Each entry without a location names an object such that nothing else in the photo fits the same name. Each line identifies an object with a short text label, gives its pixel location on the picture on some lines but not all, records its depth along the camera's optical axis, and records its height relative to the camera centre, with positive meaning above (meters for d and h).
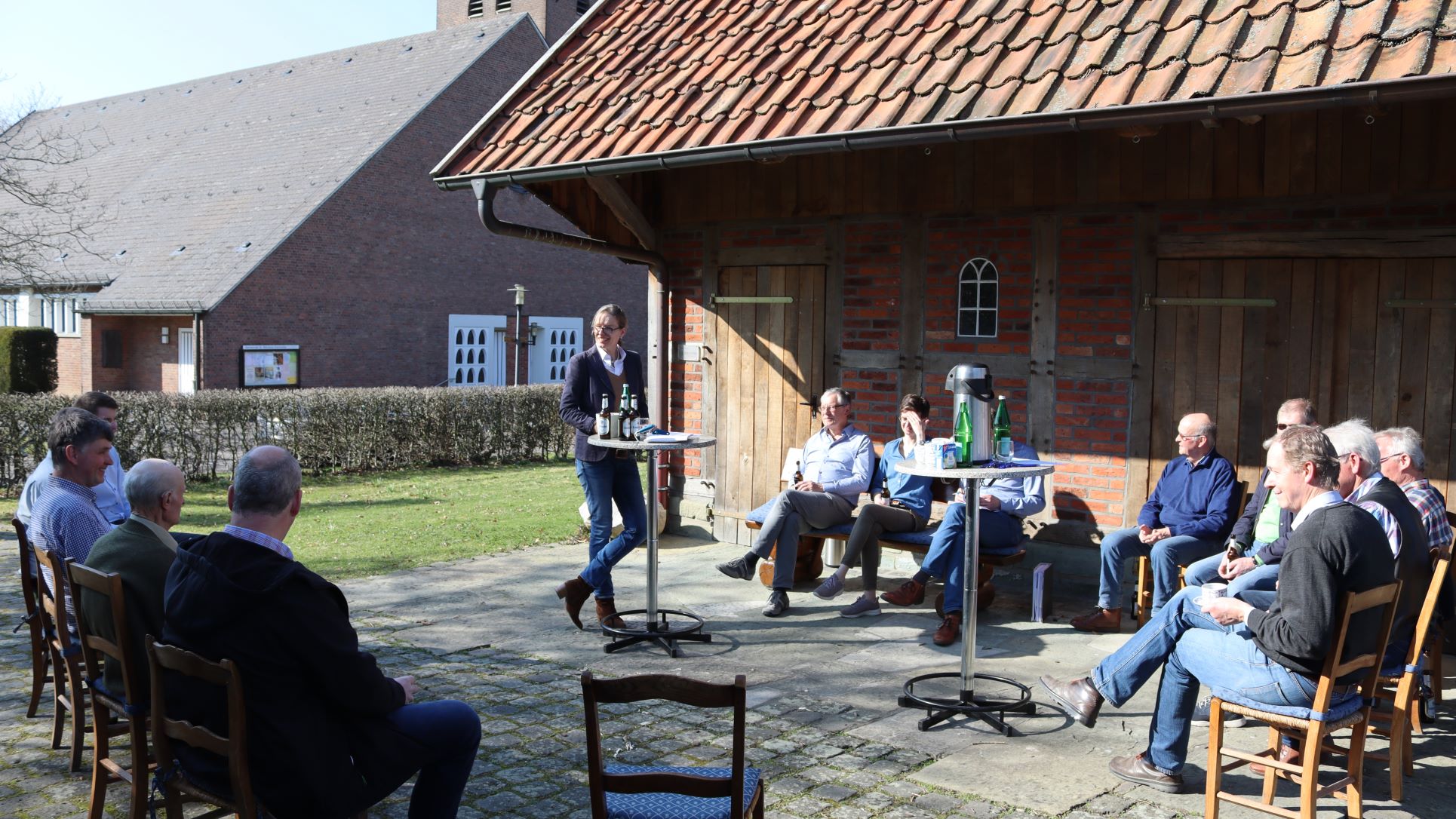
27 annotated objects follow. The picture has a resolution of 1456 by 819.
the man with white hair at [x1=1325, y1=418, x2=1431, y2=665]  4.71 -0.64
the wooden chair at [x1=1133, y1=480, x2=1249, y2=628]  7.31 -1.30
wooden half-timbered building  6.72 +1.16
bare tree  30.48 +3.95
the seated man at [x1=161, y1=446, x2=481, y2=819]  3.44 -0.88
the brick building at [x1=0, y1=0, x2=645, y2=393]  26.92 +2.72
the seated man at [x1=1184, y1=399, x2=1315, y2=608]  5.66 -0.88
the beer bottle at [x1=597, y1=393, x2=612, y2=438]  6.97 -0.33
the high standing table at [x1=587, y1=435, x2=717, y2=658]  6.77 -1.54
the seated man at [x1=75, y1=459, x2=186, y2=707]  4.18 -0.70
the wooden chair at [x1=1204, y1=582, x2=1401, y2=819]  4.19 -1.25
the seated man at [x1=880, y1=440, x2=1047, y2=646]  7.20 -0.99
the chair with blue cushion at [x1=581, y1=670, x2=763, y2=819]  3.14 -1.10
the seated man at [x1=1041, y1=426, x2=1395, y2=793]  4.14 -0.93
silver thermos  5.74 -0.12
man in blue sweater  7.03 -0.85
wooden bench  7.68 -1.14
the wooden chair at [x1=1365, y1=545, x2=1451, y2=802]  4.66 -1.25
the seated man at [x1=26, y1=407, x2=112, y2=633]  5.16 -0.59
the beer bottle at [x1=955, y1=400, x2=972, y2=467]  5.61 -0.29
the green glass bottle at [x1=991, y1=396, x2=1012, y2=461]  6.00 -0.29
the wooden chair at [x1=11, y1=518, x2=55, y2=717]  5.42 -1.24
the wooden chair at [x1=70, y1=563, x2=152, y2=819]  3.96 -1.21
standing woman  7.36 -0.62
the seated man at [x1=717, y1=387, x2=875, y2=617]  7.93 -0.82
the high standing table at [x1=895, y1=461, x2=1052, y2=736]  5.62 -1.49
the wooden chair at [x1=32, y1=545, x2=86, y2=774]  4.84 -1.22
